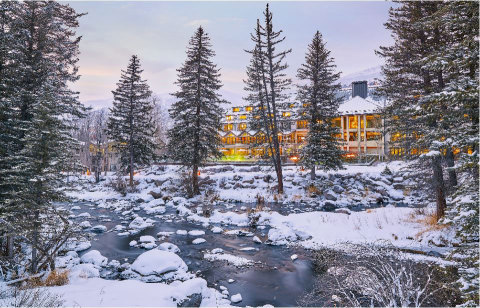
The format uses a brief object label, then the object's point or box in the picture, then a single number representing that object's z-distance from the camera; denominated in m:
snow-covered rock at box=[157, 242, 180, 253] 12.31
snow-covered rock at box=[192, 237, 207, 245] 13.55
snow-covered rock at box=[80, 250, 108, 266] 10.82
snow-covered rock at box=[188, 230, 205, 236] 14.94
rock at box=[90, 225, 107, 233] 15.84
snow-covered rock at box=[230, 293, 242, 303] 7.99
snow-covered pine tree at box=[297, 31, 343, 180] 25.06
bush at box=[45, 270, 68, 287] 8.29
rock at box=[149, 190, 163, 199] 25.97
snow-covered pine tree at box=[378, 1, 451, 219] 13.11
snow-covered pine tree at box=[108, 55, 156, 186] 29.72
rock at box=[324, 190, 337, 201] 23.02
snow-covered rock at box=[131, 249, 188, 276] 9.64
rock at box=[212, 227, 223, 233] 15.55
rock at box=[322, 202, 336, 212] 20.41
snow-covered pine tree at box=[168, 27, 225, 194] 25.67
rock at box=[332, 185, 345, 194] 24.56
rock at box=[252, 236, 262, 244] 13.44
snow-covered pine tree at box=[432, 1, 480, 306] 5.05
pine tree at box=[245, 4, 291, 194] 24.91
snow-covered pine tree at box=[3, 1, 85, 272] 8.80
